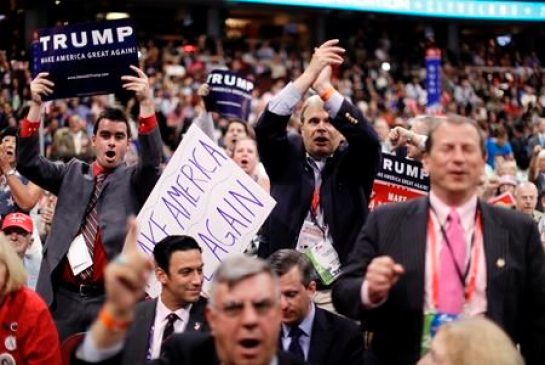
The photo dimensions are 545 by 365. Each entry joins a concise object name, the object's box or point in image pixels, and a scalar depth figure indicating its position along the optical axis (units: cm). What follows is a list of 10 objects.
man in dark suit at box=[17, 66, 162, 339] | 600
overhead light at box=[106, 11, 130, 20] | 2723
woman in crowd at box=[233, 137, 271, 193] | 796
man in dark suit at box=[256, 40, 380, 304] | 563
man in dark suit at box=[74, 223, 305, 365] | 325
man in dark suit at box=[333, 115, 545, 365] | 394
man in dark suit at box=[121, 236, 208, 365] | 524
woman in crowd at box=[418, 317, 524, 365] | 366
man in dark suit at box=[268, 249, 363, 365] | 511
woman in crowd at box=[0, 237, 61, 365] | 528
